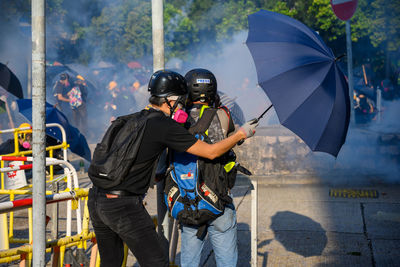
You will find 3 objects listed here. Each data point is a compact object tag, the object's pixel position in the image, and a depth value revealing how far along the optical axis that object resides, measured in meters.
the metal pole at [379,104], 17.02
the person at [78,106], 15.89
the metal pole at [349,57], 14.27
